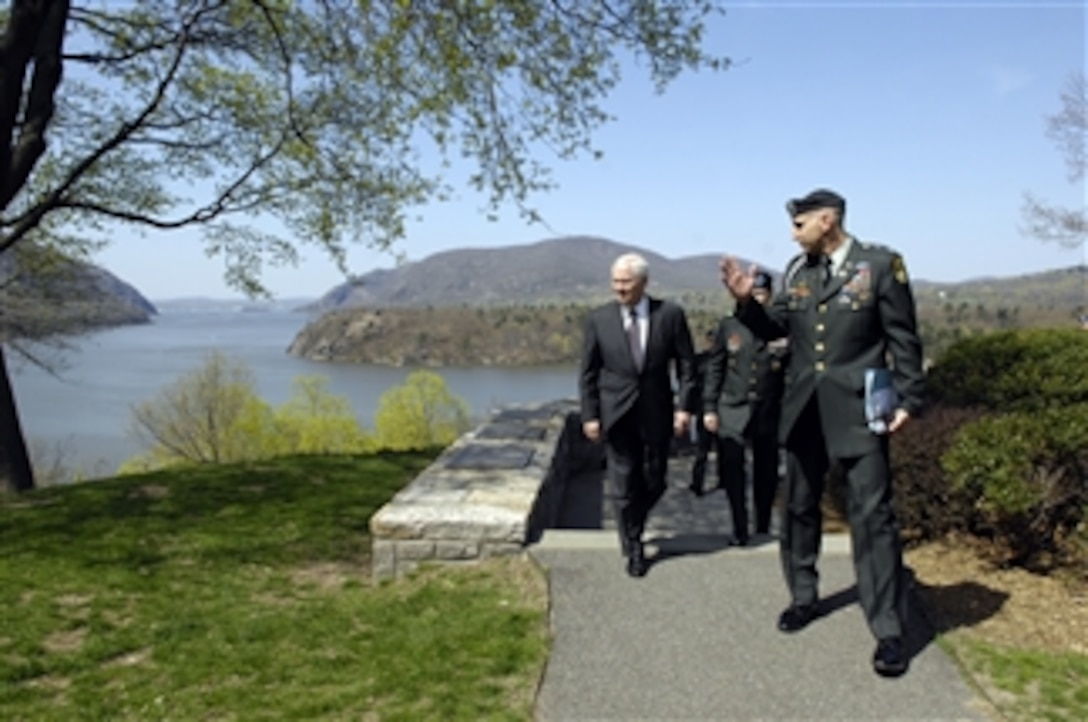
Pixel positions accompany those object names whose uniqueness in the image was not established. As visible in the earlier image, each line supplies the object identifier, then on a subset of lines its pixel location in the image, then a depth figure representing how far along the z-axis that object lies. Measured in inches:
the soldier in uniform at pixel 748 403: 248.5
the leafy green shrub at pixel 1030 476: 210.5
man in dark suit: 204.4
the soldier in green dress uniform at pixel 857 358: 153.6
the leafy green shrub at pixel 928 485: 237.9
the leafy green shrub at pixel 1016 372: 267.9
